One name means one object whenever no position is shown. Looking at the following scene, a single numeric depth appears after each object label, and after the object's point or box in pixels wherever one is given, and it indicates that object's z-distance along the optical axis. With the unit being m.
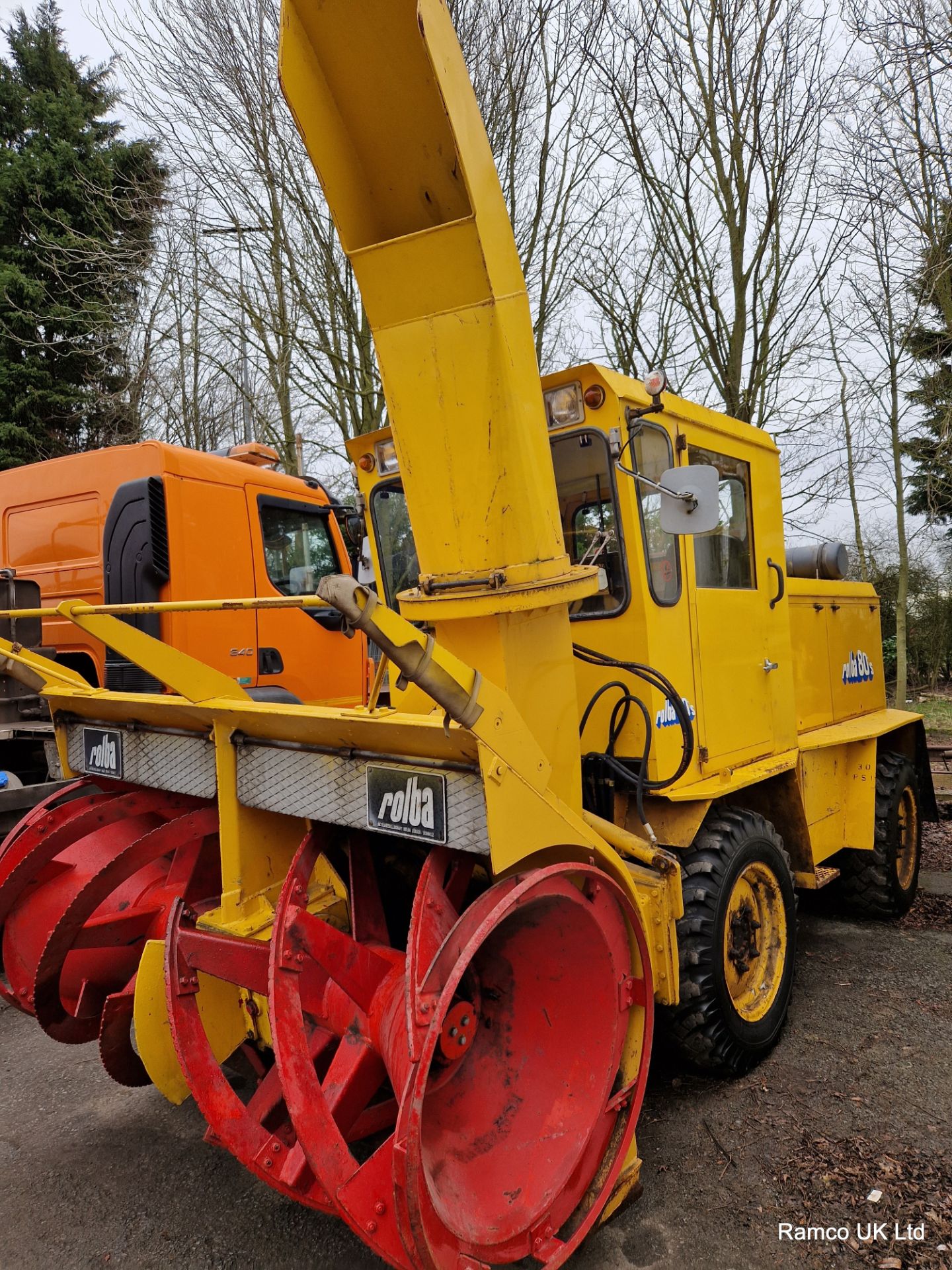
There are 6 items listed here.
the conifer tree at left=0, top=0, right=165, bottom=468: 12.89
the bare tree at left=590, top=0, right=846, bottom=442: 7.94
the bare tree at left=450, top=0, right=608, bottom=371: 7.65
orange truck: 4.88
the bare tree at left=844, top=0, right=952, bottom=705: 6.83
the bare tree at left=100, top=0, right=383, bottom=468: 7.88
